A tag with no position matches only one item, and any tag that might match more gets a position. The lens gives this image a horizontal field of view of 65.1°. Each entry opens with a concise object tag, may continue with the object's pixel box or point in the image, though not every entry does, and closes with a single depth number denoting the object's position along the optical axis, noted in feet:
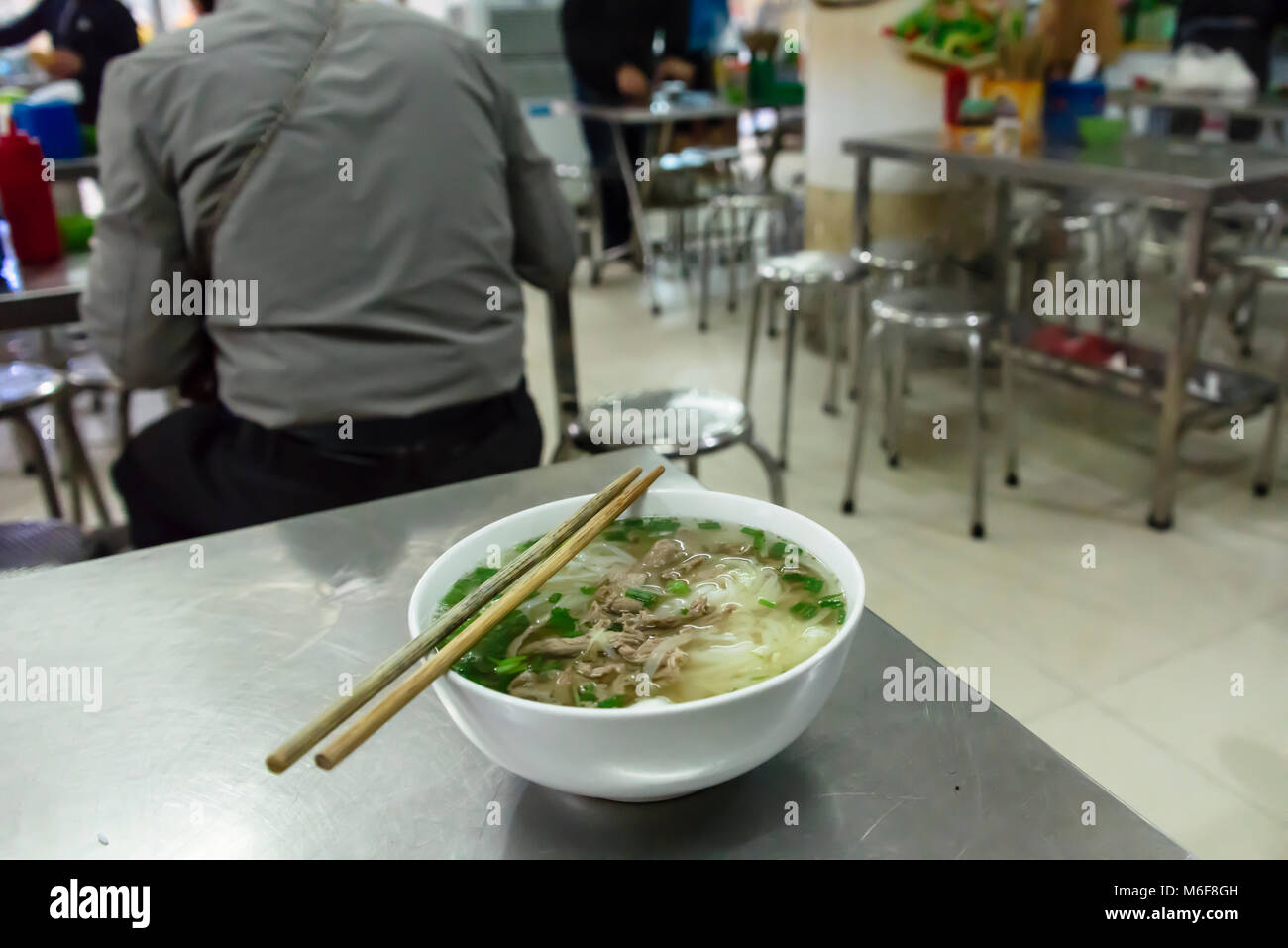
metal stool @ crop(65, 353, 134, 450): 10.33
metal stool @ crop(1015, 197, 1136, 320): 13.23
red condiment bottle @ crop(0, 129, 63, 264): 7.02
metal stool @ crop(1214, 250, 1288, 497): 10.16
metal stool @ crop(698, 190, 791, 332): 15.31
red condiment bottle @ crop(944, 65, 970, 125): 11.77
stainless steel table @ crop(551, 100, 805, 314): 15.72
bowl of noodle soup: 2.02
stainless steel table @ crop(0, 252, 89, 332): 6.38
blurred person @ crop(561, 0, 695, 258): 18.33
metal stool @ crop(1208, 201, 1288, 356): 14.11
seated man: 5.41
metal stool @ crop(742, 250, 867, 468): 10.76
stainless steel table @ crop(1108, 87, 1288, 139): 14.49
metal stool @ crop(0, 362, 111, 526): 7.84
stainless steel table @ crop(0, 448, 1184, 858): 2.28
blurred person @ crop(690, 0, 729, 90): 19.38
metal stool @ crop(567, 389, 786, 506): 6.73
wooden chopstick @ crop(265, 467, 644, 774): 1.90
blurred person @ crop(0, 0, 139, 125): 14.94
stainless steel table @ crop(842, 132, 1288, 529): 8.57
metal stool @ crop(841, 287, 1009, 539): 9.41
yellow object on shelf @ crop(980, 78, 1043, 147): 11.05
